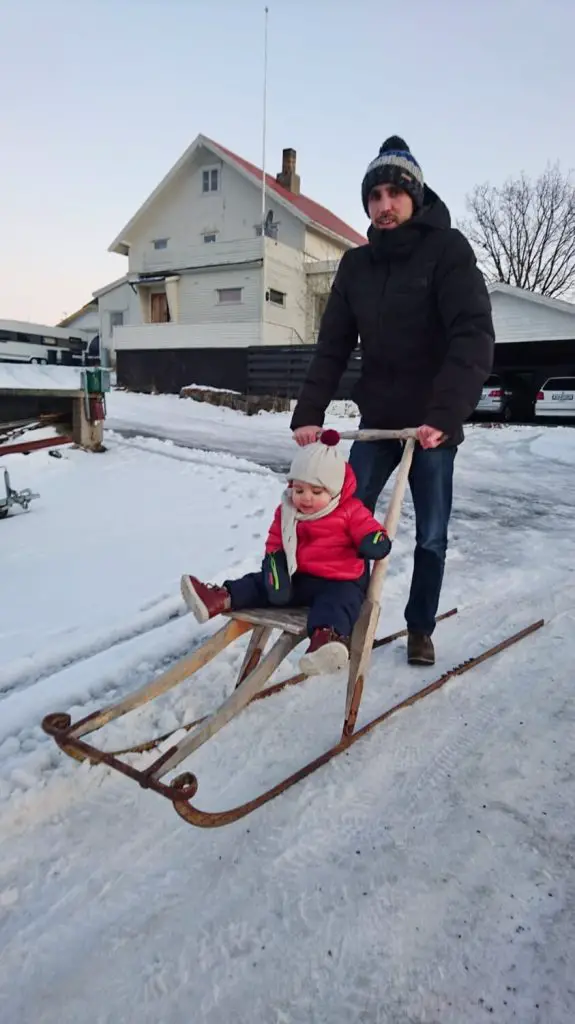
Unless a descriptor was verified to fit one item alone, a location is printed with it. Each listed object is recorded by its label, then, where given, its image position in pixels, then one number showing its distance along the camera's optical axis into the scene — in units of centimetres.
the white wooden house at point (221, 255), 2250
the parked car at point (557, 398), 1548
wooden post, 873
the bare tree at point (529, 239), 3438
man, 268
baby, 234
